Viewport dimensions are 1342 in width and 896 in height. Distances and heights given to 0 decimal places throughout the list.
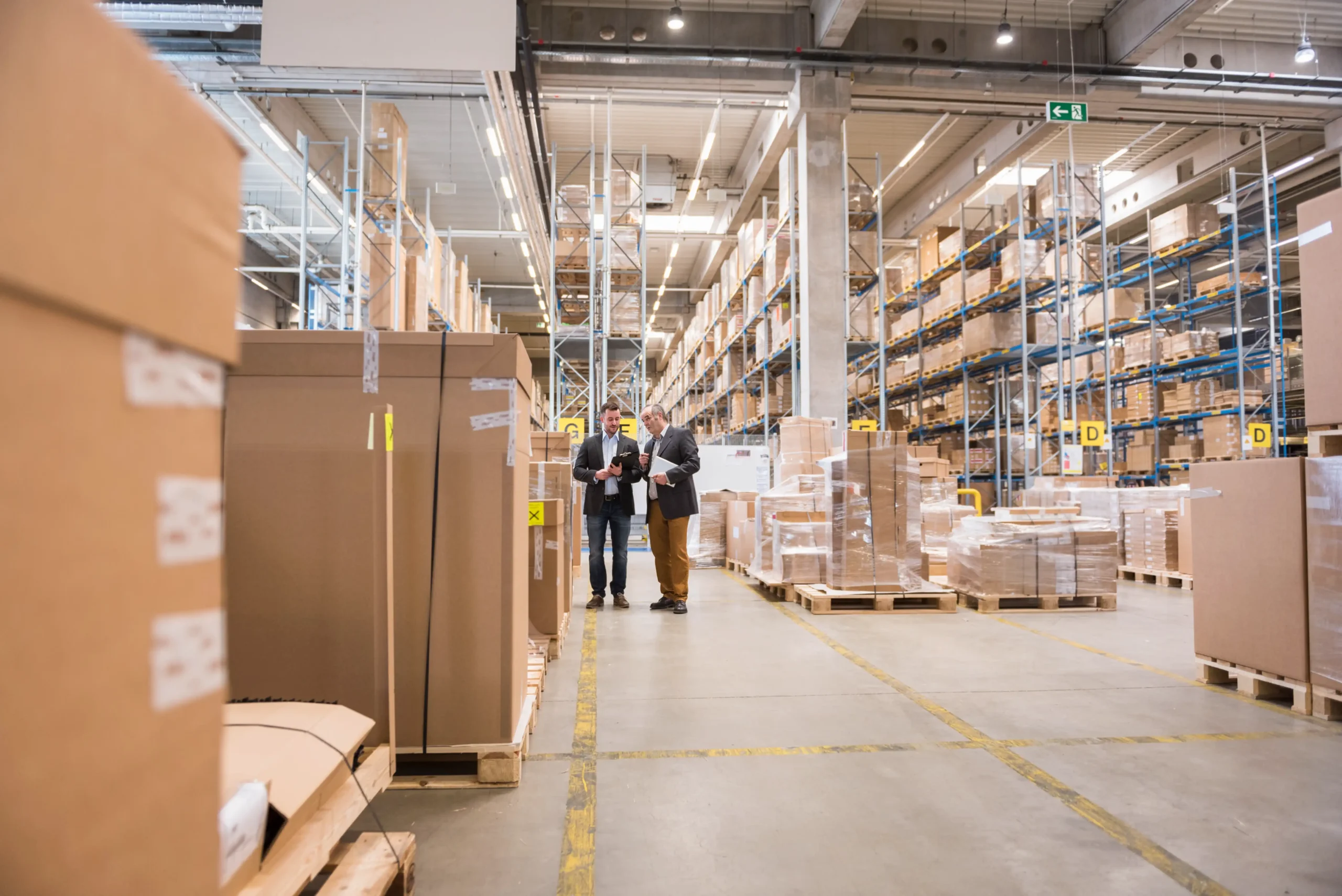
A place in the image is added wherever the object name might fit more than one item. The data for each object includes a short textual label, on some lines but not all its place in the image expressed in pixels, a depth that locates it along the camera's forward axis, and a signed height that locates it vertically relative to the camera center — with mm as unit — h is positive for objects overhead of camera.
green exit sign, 9930 +4893
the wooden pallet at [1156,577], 8125 -1133
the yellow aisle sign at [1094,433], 10875 +684
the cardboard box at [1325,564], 3365 -387
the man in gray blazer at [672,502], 6316 -169
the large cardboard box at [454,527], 2549 -151
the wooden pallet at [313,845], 1383 -739
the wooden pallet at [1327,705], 3463 -1054
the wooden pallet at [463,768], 2637 -1032
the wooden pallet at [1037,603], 6598 -1120
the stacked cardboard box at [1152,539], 8391 -694
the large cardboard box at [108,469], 546 +14
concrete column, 10641 +3441
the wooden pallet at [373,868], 1677 -903
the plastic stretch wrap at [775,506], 7242 -242
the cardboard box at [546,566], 4480 -498
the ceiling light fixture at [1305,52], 9367 +5353
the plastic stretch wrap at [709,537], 10336 -761
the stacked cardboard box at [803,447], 8781 +414
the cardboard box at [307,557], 2357 -228
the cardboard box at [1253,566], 3562 -442
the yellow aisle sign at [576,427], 10773 +833
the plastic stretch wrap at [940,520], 9031 -477
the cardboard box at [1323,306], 3342 +792
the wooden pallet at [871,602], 6402 -1050
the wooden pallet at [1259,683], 3578 -1057
